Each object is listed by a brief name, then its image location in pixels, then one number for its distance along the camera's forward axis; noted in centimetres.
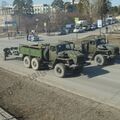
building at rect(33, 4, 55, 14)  10077
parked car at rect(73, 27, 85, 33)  3492
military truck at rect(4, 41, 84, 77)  1115
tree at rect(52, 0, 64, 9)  7777
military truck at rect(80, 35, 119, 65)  1320
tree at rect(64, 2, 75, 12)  7270
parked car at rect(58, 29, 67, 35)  3507
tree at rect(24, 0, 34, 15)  7162
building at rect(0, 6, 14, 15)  6879
